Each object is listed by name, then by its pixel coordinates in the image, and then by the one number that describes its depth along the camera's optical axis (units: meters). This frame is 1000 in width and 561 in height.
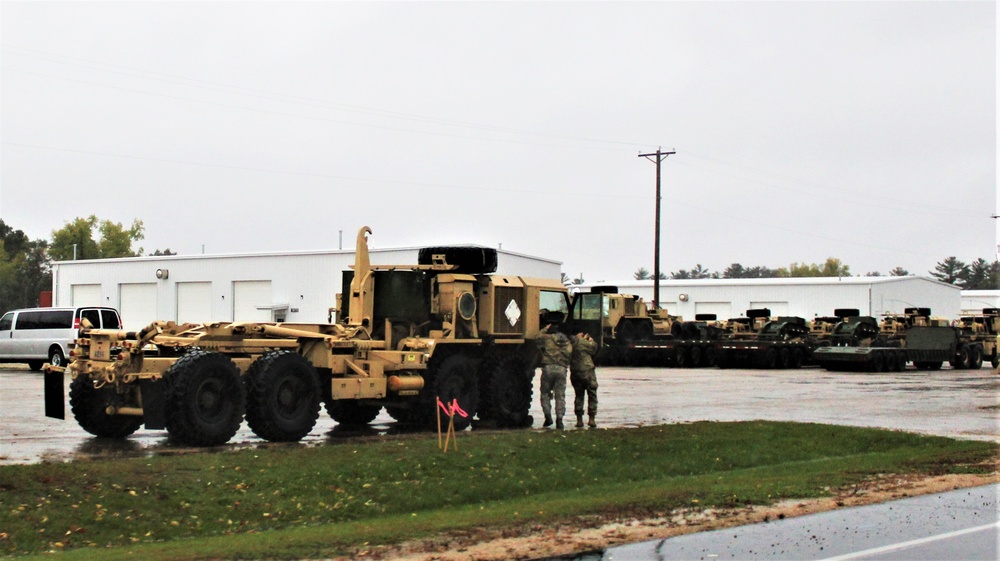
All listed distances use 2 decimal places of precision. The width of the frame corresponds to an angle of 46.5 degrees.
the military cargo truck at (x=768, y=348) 46.19
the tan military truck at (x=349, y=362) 15.72
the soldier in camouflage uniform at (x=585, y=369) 19.09
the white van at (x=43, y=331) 37.81
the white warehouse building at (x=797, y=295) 71.19
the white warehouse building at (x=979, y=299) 97.44
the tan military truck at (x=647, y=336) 47.75
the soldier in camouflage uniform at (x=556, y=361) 18.97
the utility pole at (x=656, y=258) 60.00
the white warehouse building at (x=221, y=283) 56.19
